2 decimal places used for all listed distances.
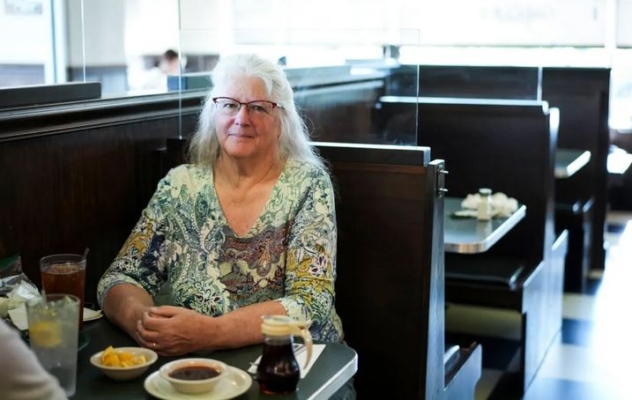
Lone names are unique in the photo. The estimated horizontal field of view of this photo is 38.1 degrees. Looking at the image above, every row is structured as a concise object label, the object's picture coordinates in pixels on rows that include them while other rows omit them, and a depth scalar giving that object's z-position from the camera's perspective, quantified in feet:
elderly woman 7.36
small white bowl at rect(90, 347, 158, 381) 5.61
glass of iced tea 6.48
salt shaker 11.90
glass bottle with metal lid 5.41
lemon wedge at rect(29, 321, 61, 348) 5.36
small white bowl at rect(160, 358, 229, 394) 5.30
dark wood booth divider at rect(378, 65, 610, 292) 16.62
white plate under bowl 5.31
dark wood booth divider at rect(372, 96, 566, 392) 12.33
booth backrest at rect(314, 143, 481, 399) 8.30
